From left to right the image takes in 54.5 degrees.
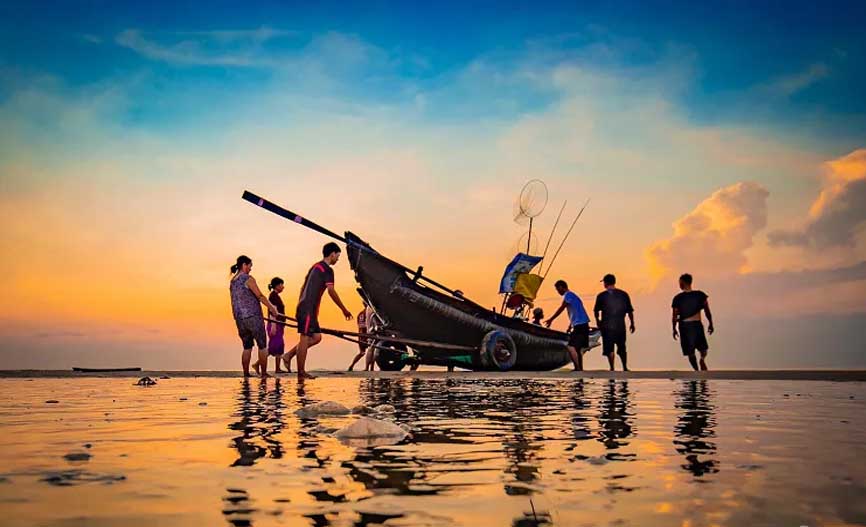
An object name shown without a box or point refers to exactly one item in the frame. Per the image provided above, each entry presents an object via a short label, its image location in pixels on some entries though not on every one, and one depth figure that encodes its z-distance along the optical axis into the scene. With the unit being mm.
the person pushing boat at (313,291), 13727
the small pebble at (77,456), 3775
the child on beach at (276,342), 18266
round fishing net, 22938
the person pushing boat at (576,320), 17141
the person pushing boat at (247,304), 14031
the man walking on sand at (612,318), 16781
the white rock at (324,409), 6242
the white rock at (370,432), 4402
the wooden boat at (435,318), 17844
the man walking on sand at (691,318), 15656
